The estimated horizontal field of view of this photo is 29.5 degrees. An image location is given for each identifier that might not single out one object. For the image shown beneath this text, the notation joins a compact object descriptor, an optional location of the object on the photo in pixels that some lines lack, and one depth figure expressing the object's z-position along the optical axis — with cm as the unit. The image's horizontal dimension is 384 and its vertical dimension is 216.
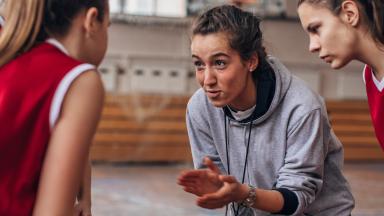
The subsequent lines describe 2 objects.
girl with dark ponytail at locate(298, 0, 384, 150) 202
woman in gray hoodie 203
